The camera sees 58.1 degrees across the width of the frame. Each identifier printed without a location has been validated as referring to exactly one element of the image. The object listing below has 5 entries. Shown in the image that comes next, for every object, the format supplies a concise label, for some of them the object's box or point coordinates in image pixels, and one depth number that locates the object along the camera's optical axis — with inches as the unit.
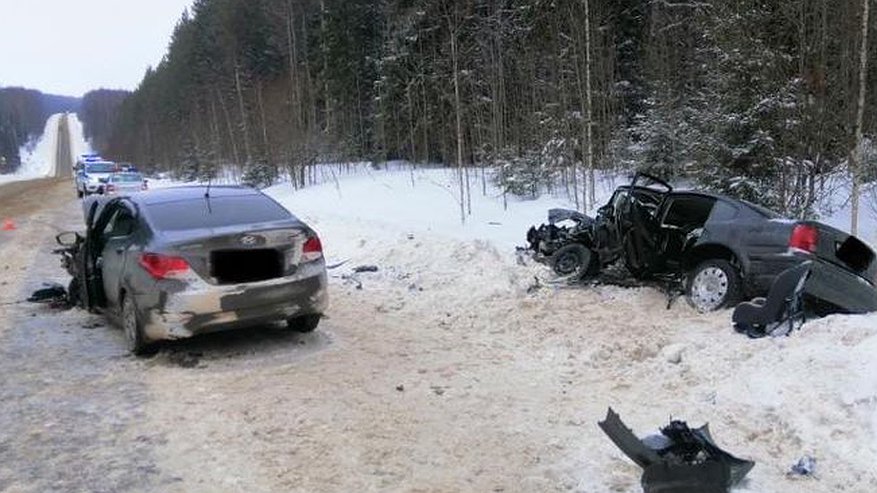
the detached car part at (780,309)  251.4
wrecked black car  286.2
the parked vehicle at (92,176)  1241.4
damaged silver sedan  271.4
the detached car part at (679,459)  161.8
